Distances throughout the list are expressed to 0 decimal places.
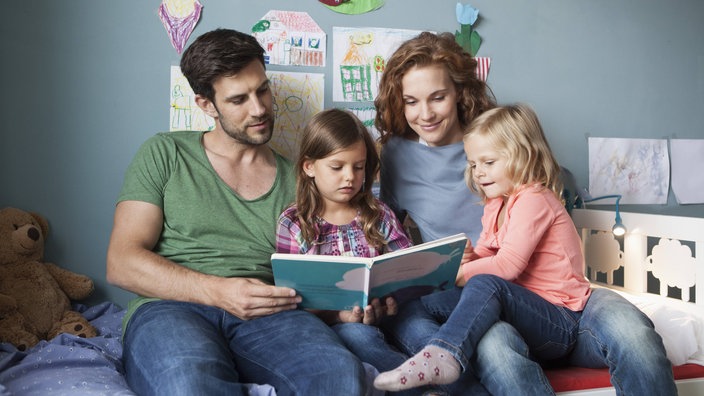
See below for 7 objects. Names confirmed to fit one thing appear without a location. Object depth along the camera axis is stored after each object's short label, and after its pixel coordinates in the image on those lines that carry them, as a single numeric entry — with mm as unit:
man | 1208
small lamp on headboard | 1797
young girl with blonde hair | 1305
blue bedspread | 1196
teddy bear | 1509
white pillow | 1496
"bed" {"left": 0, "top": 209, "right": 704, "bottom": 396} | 1245
